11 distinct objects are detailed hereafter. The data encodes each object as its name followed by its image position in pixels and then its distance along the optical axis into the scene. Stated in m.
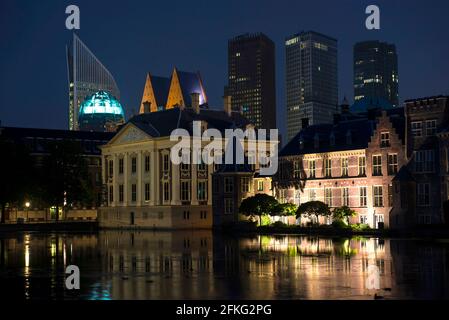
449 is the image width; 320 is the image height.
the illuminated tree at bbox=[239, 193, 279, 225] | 94.56
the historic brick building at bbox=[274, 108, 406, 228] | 85.56
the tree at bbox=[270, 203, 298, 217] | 93.75
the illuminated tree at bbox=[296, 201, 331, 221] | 87.94
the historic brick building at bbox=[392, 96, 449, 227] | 78.44
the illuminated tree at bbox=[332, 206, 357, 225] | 87.31
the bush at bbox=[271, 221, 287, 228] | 90.26
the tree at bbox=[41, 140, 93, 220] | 122.56
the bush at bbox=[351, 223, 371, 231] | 80.75
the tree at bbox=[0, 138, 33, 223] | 109.62
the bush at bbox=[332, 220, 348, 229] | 84.19
